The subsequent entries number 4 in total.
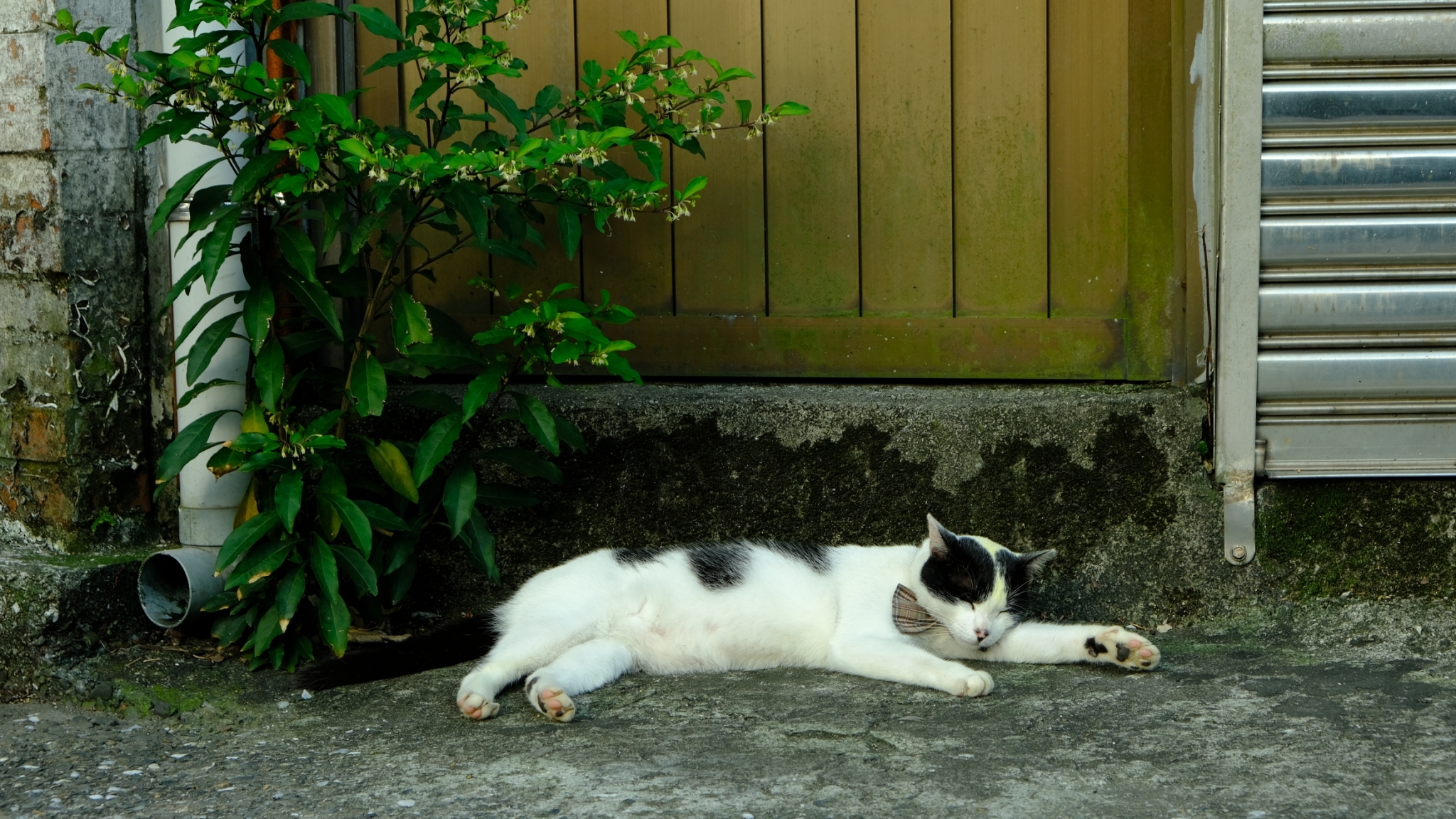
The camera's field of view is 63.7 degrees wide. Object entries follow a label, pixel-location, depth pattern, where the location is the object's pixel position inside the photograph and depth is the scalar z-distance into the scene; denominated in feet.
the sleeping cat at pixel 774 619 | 8.54
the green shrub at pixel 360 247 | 8.02
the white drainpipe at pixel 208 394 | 9.50
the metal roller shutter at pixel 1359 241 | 9.18
